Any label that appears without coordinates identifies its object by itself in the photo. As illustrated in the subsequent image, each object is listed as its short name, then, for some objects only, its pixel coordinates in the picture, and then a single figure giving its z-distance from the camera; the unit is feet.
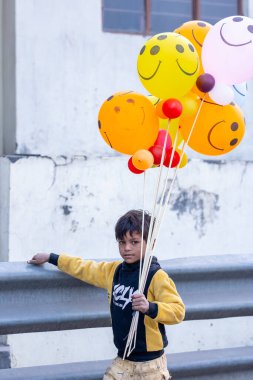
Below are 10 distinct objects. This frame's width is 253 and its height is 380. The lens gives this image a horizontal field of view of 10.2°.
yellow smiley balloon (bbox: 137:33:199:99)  20.16
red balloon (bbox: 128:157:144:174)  20.28
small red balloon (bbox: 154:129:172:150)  20.79
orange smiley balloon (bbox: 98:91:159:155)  20.58
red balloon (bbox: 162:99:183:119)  20.03
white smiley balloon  21.09
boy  19.40
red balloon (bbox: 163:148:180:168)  20.73
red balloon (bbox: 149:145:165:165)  20.59
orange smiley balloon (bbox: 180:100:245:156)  21.09
